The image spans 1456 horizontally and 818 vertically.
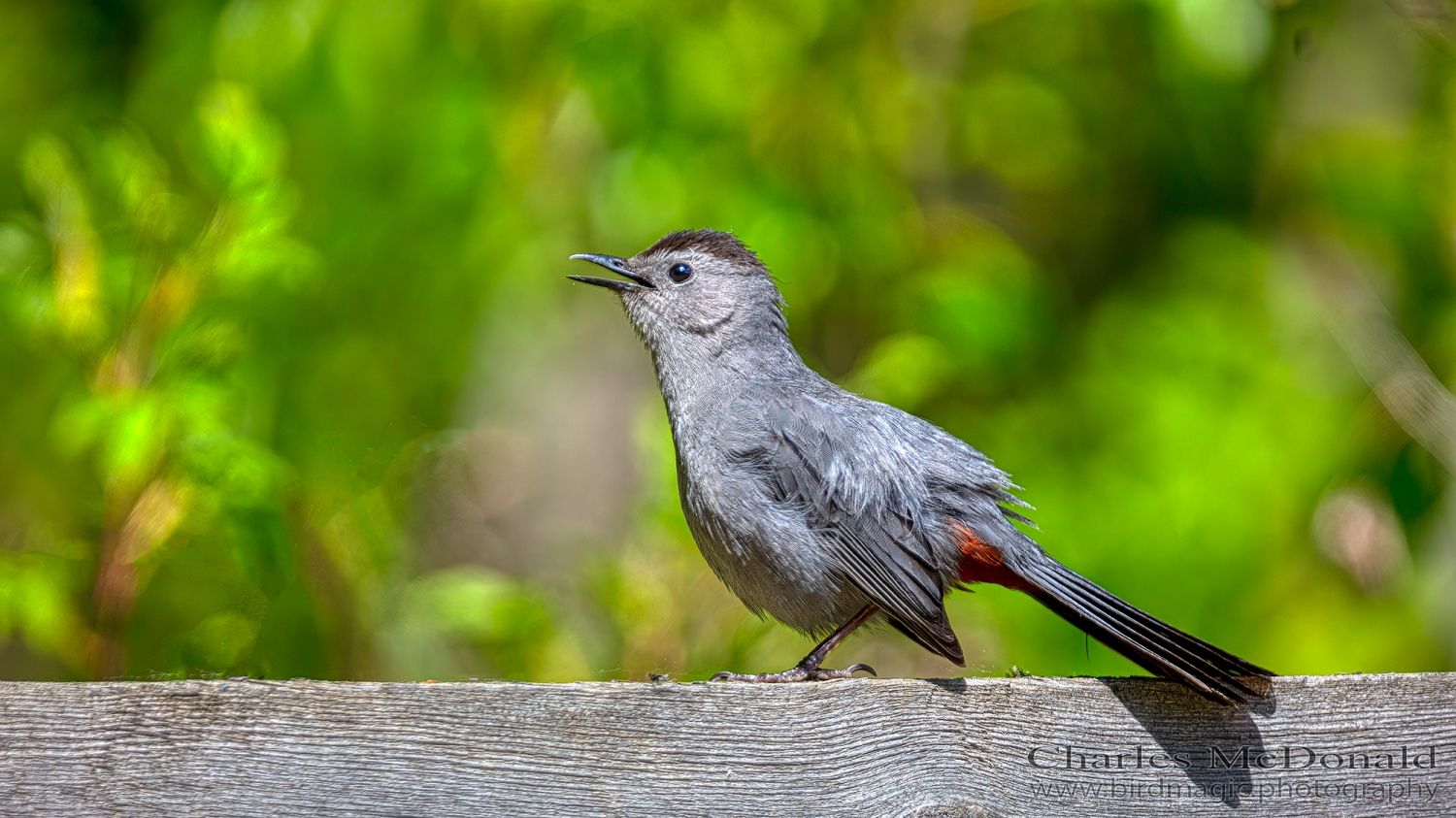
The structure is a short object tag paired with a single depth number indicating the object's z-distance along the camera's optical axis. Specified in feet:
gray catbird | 19.28
